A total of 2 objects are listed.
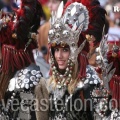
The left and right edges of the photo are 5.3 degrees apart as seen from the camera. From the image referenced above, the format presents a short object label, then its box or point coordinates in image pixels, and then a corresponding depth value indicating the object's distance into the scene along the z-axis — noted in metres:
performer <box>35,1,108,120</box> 12.89
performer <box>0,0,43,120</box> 13.46
